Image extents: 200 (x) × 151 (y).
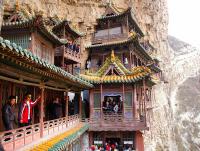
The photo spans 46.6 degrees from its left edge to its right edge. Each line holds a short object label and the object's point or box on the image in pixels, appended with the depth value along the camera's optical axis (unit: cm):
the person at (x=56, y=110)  1404
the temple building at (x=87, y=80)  954
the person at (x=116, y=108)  1979
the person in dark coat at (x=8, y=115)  783
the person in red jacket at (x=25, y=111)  886
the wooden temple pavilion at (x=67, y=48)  2139
